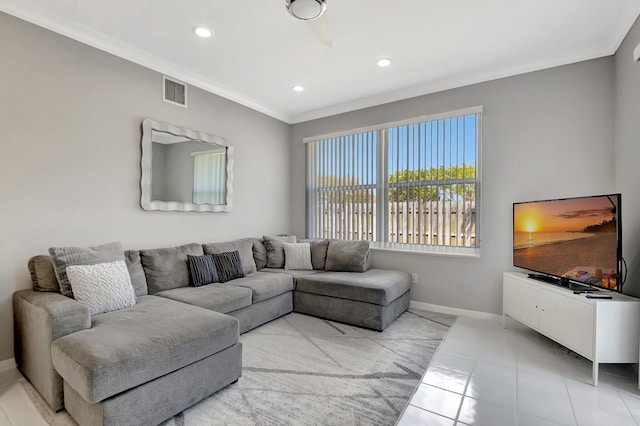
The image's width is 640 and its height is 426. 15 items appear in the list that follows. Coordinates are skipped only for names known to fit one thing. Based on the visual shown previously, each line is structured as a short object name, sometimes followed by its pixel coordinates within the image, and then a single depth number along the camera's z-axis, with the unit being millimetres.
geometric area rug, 1804
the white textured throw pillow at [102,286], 2143
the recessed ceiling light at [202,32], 2614
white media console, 2125
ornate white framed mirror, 3146
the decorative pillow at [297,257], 4105
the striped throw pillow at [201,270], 3111
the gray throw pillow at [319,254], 4113
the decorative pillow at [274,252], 4156
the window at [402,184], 3596
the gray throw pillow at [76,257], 2193
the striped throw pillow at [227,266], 3349
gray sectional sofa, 1558
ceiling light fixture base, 1696
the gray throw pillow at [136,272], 2689
